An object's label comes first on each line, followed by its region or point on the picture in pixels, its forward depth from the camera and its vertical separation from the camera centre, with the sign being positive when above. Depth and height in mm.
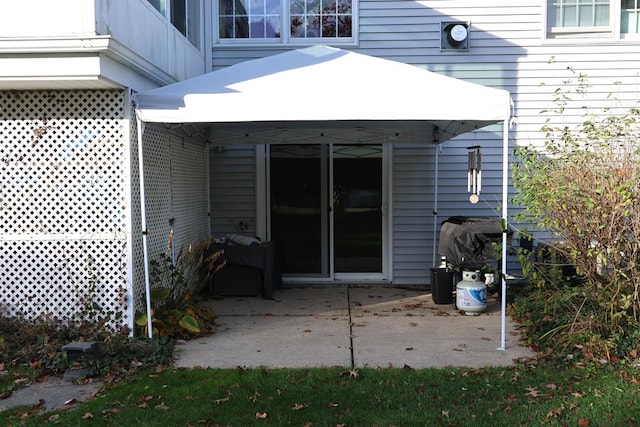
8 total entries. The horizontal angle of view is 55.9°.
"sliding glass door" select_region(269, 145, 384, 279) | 9375 -494
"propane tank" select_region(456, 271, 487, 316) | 7160 -1388
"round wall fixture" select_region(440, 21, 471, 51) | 8758 +2113
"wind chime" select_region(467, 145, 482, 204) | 7285 +114
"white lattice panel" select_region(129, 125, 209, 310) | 6492 -120
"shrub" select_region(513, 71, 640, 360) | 5211 -500
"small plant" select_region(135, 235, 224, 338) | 6083 -1323
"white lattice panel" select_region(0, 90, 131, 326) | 5891 -201
